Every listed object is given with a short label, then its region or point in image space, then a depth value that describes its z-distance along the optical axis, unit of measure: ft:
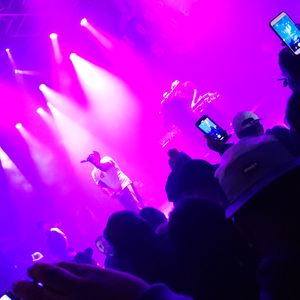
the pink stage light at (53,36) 35.49
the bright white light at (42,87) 37.83
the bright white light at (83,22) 37.22
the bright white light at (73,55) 38.45
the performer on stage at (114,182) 26.32
